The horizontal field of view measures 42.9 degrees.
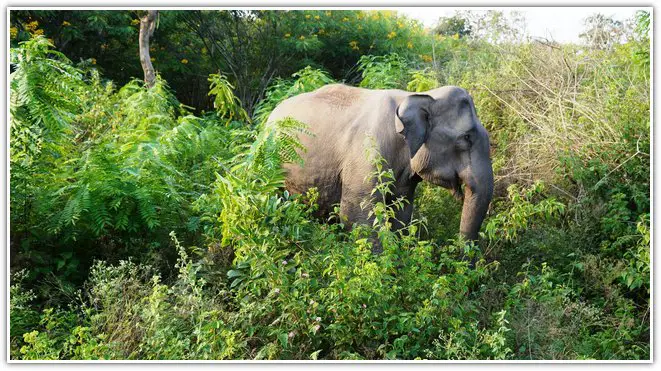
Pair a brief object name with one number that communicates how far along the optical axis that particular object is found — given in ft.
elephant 24.54
